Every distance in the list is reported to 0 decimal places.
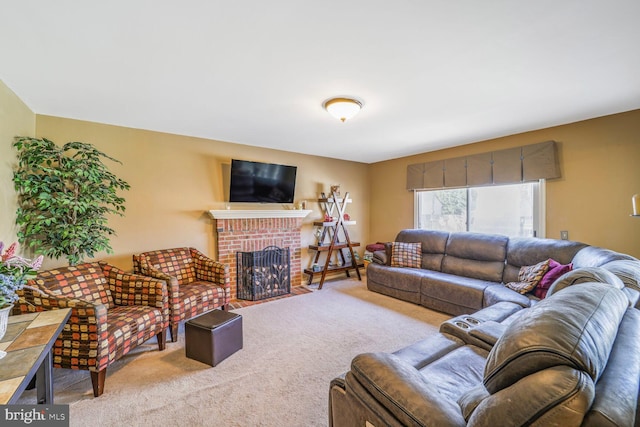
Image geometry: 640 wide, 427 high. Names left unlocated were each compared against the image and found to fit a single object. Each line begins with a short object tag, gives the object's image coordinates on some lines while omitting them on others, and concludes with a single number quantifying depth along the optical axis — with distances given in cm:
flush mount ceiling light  251
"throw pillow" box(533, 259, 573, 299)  273
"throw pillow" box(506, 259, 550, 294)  288
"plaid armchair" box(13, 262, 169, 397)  192
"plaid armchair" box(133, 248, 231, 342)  273
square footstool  230
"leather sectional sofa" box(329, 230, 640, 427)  70
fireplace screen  407
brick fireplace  397
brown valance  345
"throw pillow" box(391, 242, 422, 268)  427
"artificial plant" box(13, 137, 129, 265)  244
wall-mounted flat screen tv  399
